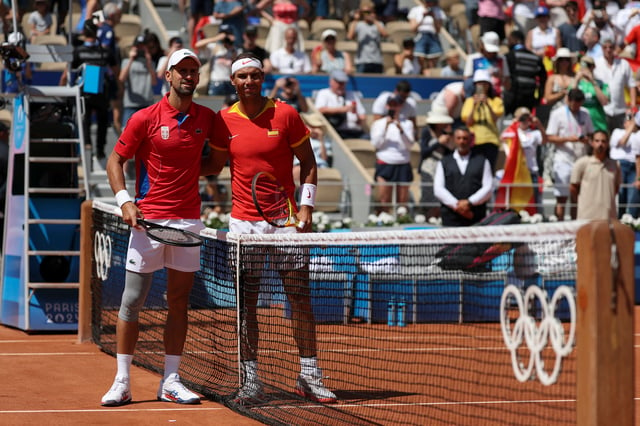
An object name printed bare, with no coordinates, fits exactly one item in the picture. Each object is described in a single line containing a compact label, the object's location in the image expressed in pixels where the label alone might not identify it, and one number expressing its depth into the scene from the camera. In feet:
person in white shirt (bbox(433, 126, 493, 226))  44.88
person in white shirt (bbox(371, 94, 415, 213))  54.39
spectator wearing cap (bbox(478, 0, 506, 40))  70.38
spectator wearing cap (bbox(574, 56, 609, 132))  59.06
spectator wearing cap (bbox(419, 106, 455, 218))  51.88
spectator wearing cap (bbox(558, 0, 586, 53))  71.20
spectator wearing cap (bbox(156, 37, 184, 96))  58.03
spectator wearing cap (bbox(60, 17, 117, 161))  53.93
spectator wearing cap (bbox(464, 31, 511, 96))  59.11
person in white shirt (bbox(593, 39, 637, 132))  62.13
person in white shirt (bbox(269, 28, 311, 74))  63.36
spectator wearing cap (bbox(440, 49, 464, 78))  69.36
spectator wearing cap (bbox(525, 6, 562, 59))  68.95
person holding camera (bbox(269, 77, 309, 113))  57.36
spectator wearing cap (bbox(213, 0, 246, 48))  65.10
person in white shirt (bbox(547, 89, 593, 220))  55.72
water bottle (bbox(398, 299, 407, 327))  32.85
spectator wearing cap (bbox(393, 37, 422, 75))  70.28
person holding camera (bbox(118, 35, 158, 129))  56.65
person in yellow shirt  52.70
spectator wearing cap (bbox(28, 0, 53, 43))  63.36
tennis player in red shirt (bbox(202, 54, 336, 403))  25.76
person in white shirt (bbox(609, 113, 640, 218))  53.57
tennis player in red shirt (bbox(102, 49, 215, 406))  25.53
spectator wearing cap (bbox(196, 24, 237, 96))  60.23
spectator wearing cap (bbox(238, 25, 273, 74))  60.13
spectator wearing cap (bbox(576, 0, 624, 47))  70.44
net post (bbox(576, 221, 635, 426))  15.53
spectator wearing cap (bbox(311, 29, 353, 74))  65.31
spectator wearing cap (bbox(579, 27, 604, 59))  66.39
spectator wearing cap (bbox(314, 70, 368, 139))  60.03
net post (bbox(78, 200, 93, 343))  36.47
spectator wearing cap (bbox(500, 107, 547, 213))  55.52
